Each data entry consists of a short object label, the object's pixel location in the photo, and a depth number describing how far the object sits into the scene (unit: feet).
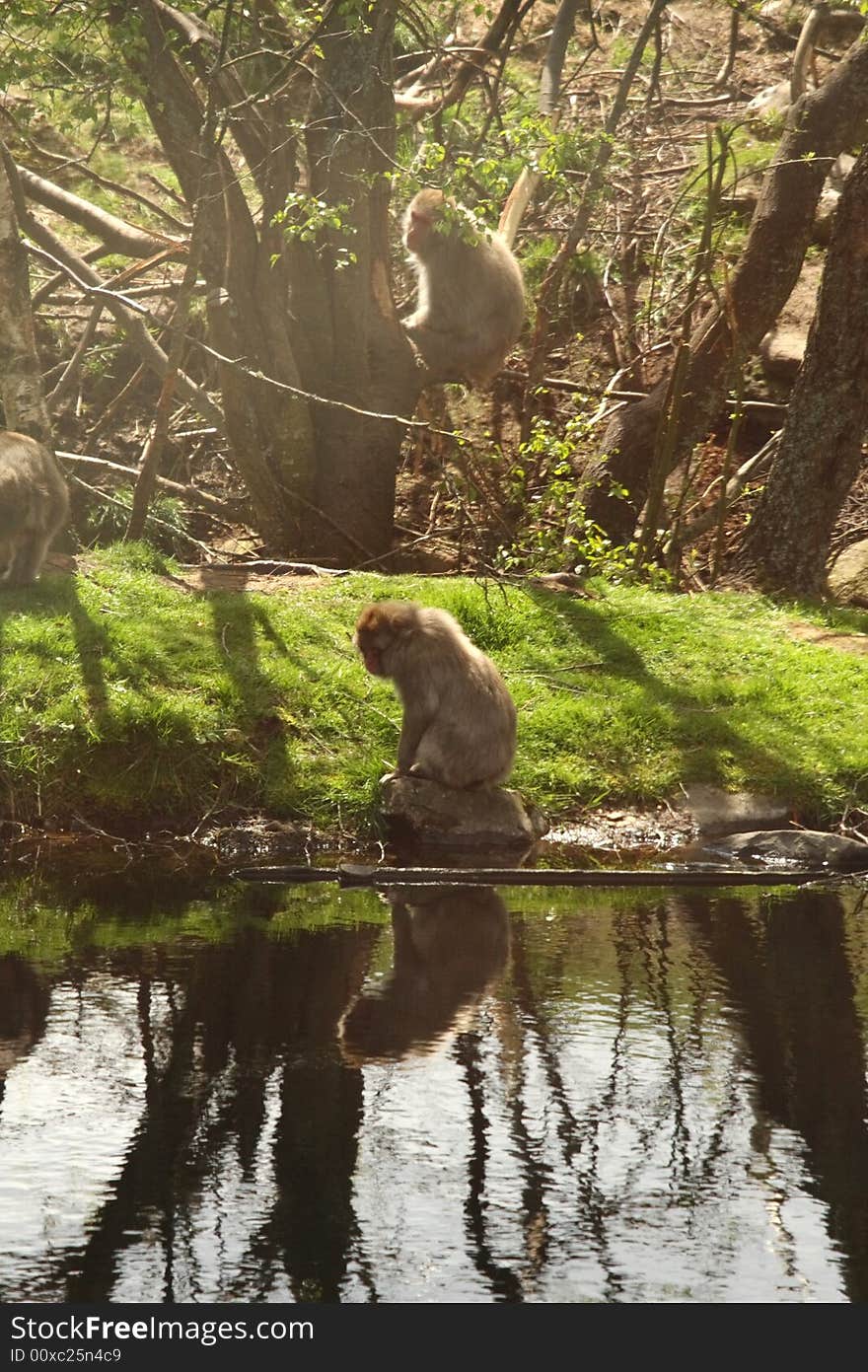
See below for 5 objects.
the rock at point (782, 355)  47.50
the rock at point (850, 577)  40.91
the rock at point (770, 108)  53.98
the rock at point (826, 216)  50.52
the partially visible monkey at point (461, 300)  38.06
